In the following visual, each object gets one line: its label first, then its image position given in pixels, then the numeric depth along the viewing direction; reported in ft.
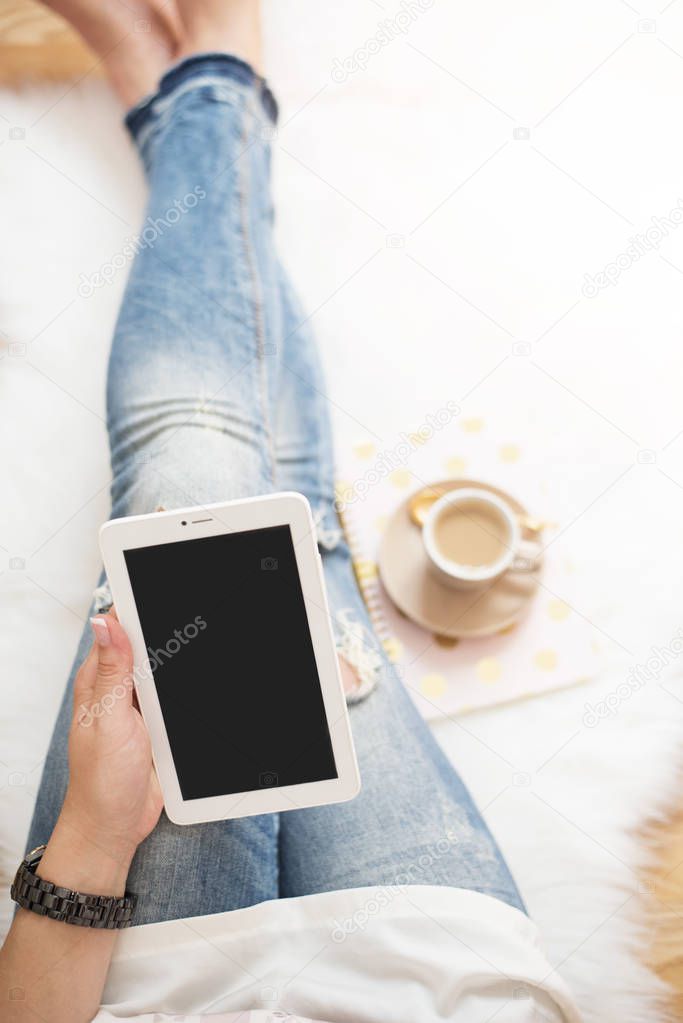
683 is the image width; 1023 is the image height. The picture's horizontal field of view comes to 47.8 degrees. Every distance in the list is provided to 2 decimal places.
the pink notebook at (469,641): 2.75
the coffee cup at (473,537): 2.55
